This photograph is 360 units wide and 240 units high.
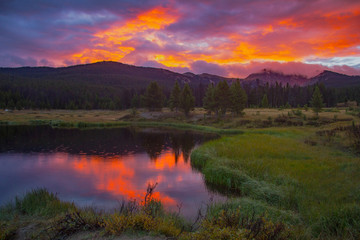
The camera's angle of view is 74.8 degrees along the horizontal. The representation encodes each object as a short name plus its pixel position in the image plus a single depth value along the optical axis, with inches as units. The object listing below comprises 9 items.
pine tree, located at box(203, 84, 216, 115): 2635.3
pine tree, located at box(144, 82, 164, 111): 3230.8
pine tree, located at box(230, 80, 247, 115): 2532.0
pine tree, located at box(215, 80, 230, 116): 2588.6
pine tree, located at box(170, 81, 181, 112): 2999.5
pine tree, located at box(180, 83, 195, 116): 2815.0
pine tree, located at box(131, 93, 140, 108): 4406.5
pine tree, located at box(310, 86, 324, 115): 2187.5
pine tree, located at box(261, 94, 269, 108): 3843.8
